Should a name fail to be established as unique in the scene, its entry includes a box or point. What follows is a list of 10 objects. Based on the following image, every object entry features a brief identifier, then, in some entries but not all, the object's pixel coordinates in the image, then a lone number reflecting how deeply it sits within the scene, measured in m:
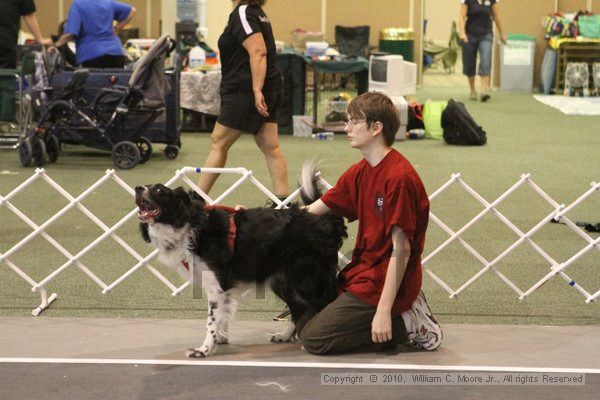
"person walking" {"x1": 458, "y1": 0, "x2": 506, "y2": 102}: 13.95
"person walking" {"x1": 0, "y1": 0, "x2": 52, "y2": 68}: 9.40
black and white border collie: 3.91
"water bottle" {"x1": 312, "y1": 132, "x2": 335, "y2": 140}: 10.87
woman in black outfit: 5.84
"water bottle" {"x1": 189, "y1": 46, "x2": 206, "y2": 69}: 11.54
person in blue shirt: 9.26
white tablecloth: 10.88
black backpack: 10.34
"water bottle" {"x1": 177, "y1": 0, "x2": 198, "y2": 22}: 13.37
